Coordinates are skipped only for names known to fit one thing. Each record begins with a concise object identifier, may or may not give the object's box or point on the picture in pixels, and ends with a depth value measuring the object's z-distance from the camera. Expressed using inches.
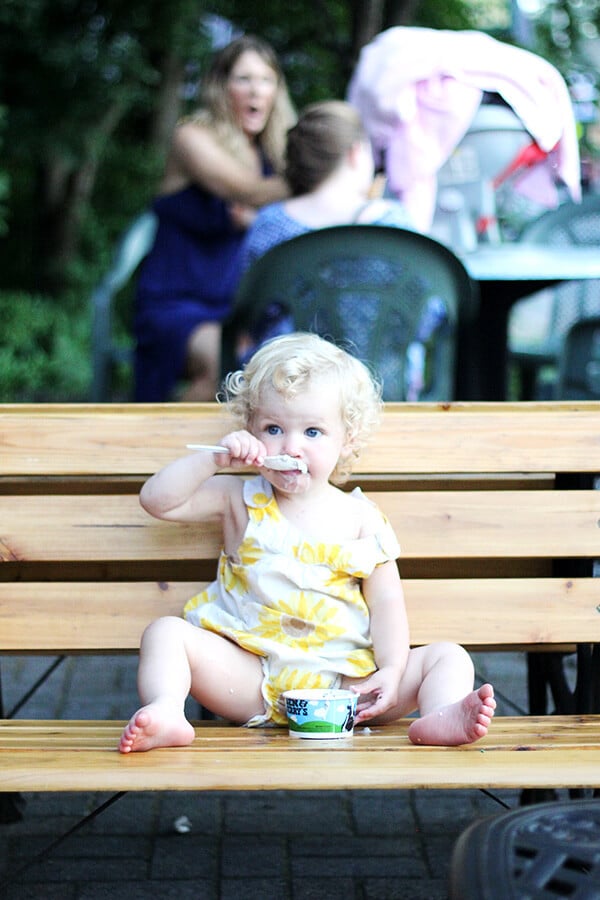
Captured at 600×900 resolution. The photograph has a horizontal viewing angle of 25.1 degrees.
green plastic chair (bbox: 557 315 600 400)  231.9
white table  189.0
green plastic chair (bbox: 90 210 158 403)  258.4
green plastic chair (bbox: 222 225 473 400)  160.1
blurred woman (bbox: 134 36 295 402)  205.2
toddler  104.2
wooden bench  114.0
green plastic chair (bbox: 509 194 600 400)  267.9
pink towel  183.6
